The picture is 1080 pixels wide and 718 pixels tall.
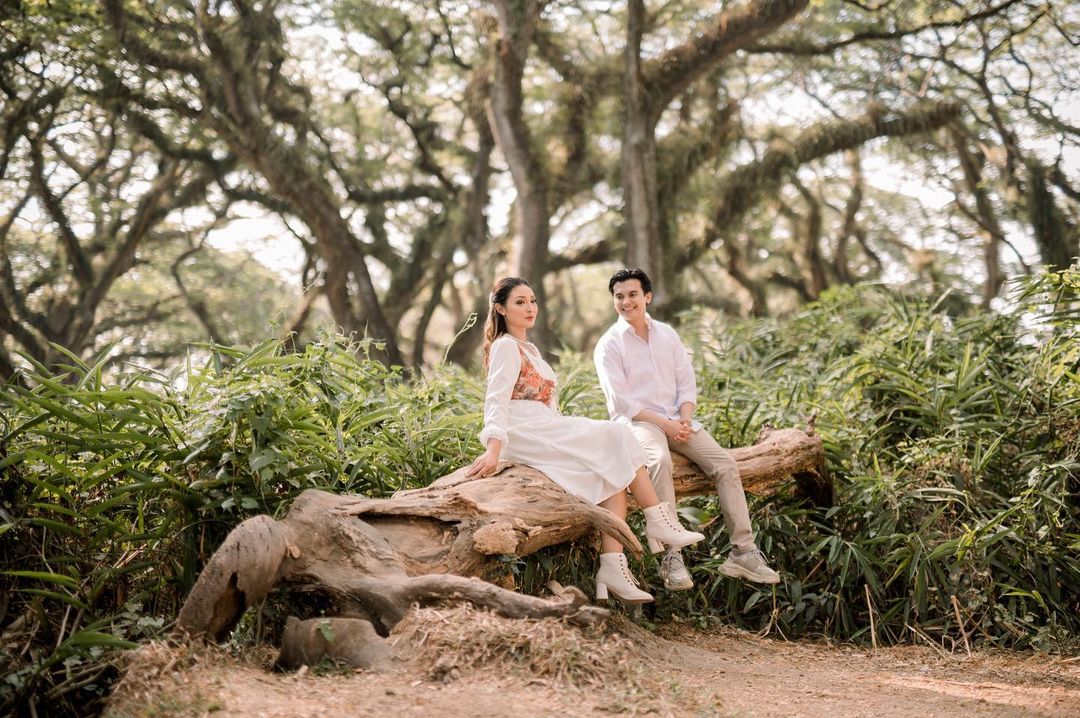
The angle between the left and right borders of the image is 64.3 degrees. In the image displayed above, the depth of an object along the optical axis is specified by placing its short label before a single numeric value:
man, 4.48
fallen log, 3.18
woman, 4.02
